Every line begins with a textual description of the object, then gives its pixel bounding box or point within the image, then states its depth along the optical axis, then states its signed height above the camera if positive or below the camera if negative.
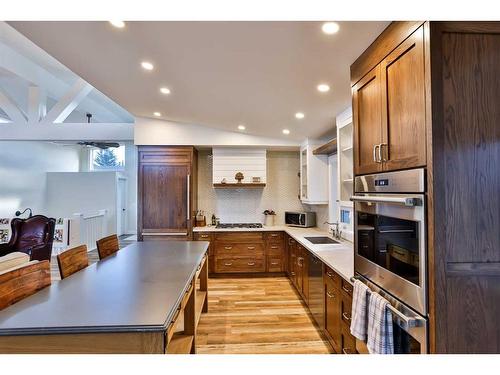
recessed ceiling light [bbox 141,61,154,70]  2.67 +1.23
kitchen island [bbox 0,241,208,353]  1.20 -0.57
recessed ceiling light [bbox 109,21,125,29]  2.06 +1.24
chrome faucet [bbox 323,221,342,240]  3.73 -0.53
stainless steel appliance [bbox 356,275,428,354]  1.29 -0.66
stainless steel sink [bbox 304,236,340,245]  3.59 -0.63
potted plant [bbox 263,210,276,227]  5.22 -0.49
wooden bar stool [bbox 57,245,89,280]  2.03 -0.51
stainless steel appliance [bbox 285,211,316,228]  4.92 -0.48
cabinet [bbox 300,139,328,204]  4.48 +0.23
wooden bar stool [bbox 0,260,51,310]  1.48 -0.49
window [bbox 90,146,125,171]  10.04 +1.23
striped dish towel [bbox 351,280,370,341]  1.67 -0.74
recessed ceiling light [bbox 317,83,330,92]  2.61 +0.98
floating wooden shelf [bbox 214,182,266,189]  5.02 +0.13
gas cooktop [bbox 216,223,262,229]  5.04 -0.59
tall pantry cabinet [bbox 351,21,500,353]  1.23 +0.03
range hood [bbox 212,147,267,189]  5.04 +0.45
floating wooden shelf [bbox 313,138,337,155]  3.70 +0.61
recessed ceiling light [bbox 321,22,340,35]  1.67 +0.99
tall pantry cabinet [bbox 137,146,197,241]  4.68 -0.01
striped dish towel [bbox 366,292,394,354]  1.47 -0.73
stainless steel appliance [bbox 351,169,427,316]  1.31 -0.23
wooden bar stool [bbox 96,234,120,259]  2.77 -0.53
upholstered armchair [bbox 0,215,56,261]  4.40 -0.62
